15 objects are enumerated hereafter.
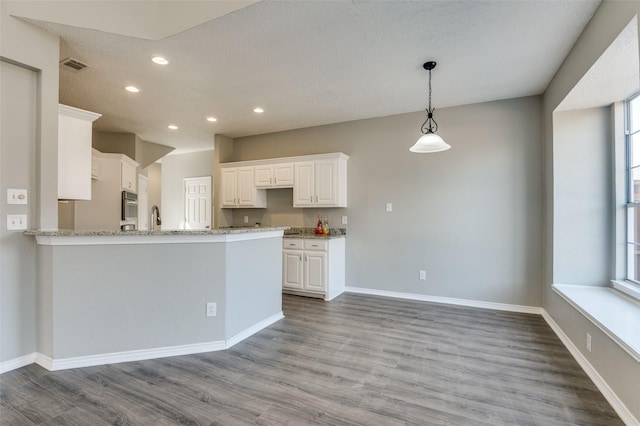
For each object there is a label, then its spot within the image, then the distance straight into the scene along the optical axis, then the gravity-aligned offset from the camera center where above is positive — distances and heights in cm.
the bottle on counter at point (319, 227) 475 -26
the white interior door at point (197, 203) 702 +20
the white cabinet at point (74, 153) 262 +54
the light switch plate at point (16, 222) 224 -9
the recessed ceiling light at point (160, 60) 277 +146
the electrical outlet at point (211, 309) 260 -87
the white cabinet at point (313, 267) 423 -82
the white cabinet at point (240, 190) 516 +39
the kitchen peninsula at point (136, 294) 227 -69
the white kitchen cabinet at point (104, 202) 431 +13
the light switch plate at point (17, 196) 224 +11
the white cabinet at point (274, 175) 484 +61
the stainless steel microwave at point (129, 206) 465 +9
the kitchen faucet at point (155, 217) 387 -9
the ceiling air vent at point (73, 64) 280 +145
